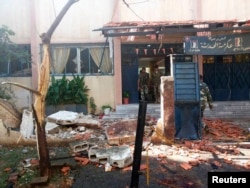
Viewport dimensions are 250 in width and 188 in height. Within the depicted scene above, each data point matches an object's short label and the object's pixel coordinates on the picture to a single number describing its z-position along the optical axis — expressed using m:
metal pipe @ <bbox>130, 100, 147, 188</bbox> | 4.02
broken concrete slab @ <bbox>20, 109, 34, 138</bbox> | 8.49
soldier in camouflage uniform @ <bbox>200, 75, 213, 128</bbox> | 8.98
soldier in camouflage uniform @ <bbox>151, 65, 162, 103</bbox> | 13.49
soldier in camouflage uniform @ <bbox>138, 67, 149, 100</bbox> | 13.06
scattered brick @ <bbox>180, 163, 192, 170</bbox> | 5.87
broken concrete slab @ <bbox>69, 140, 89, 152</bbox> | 6.96
